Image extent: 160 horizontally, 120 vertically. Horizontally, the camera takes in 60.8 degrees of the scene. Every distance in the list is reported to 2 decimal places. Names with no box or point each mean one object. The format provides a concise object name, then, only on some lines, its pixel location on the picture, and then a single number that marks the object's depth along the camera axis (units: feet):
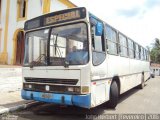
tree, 110.14
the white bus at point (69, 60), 11.85
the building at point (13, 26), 33.22
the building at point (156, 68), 98.43
